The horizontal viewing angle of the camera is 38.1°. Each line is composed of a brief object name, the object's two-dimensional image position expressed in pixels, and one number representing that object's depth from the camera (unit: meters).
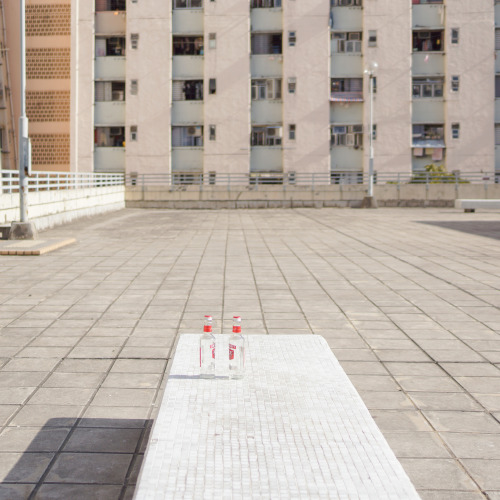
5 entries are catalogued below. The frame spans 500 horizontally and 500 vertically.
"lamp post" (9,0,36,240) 16.91
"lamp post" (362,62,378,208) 40.06
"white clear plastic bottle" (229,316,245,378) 3.93
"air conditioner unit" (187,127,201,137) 48.91
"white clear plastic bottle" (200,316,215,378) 3.97
